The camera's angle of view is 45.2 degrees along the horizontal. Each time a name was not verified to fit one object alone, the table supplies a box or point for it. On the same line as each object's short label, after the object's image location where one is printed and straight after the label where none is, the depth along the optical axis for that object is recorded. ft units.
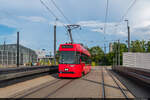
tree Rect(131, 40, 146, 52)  233.10
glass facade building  124.53
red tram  49.90
